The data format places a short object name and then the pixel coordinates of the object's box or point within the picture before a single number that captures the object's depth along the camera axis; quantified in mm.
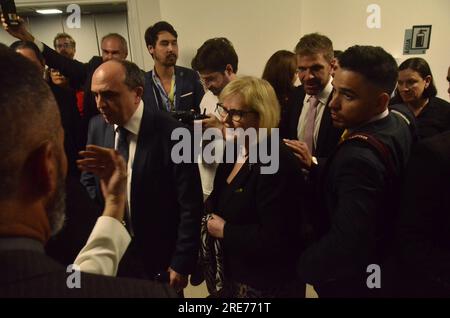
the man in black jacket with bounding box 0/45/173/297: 411
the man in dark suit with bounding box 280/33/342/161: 1754
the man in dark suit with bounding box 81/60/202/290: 1302
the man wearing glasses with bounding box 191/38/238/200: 2029
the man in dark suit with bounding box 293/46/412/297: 980
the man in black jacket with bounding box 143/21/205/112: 2529
